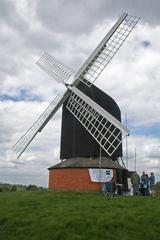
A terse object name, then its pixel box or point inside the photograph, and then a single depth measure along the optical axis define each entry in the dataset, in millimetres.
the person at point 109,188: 15129
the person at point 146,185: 15505
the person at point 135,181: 15108
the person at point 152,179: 15647
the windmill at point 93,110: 16870
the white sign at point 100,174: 17202
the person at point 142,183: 15537
